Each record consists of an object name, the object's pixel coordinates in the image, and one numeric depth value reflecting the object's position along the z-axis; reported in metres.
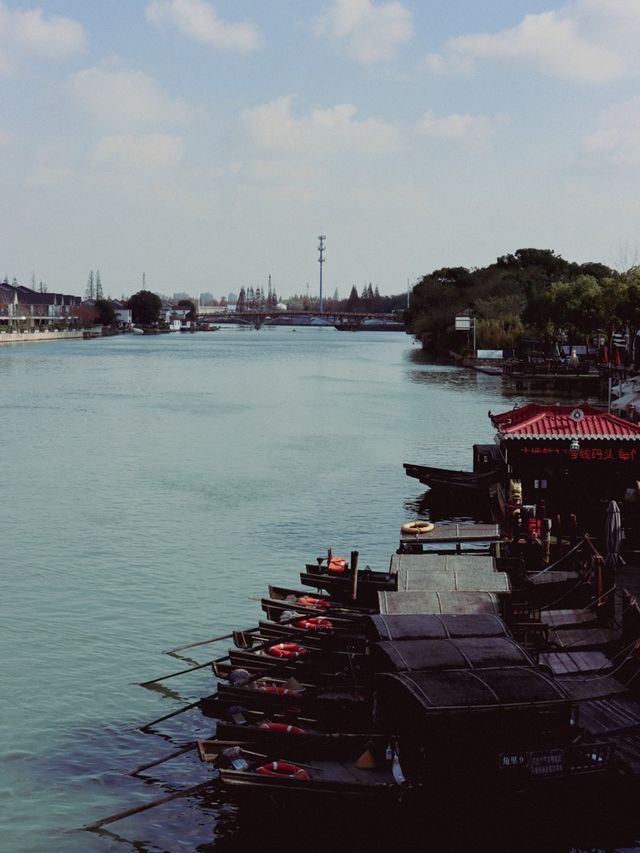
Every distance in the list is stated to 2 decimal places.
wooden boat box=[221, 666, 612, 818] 18.16
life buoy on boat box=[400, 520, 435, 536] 33.81
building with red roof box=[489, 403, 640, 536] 37.75
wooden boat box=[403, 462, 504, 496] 48.00
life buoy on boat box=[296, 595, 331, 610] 29.17
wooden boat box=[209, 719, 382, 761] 20.00
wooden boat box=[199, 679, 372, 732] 22.03
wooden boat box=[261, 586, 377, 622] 27.80
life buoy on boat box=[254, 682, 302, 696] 22.74
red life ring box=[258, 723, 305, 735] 20.97
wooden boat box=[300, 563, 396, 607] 29.80
